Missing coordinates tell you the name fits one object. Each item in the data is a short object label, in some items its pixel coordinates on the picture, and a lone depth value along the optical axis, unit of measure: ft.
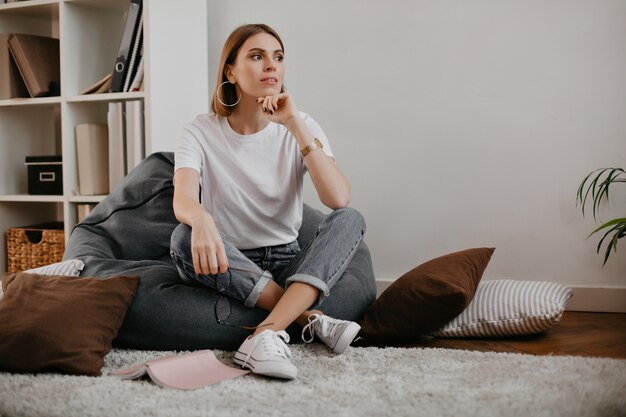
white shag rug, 4.79
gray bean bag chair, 6.61
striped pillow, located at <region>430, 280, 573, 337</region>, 7.36
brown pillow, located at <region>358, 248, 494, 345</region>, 6.85
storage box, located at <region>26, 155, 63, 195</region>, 10.68
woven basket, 10.53
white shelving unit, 9.80
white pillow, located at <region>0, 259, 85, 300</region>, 7.23
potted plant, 8.79
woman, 6.47
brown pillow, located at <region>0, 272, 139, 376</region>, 5.75
